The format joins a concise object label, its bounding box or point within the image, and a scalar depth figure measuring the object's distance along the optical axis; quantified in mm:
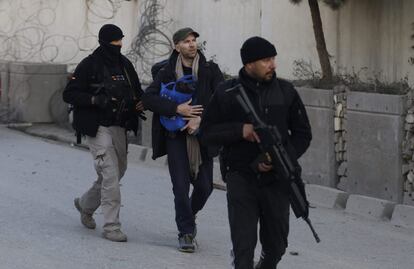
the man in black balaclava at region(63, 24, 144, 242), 7852
